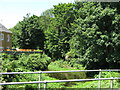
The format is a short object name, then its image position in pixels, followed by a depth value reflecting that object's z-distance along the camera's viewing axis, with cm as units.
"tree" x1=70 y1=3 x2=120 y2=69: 1716
